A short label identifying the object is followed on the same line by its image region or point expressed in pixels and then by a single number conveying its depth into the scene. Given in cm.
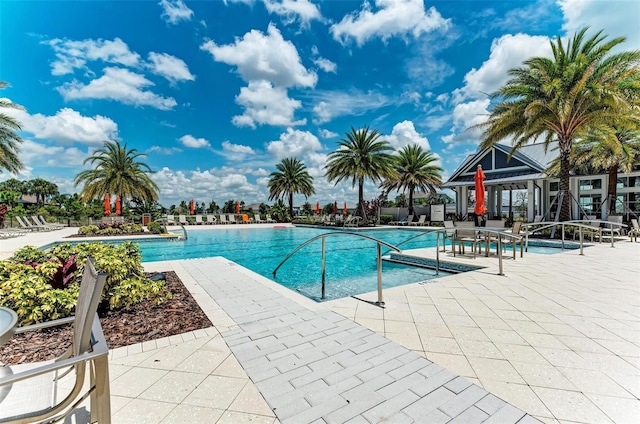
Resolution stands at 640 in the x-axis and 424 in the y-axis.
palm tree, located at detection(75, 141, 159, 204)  2483
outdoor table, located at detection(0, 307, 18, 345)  149
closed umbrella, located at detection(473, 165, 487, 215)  1076
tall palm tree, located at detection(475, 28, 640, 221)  1084
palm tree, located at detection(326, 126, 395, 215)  2352
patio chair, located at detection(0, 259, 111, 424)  129
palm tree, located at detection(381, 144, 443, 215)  2594
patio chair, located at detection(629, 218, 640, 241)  1123
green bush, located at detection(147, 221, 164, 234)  1783
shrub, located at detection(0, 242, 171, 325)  326
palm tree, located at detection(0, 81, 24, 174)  1273
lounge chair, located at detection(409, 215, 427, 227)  2340
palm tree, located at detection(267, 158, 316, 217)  3278
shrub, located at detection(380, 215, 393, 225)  2633
